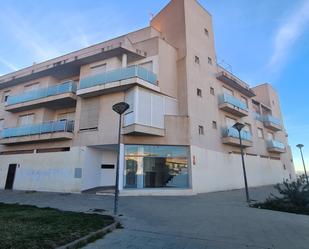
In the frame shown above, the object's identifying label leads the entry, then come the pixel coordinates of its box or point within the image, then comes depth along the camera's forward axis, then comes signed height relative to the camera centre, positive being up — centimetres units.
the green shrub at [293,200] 943 -69
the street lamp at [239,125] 1347 +357
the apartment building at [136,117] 1525 +531
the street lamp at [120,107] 924 +323
